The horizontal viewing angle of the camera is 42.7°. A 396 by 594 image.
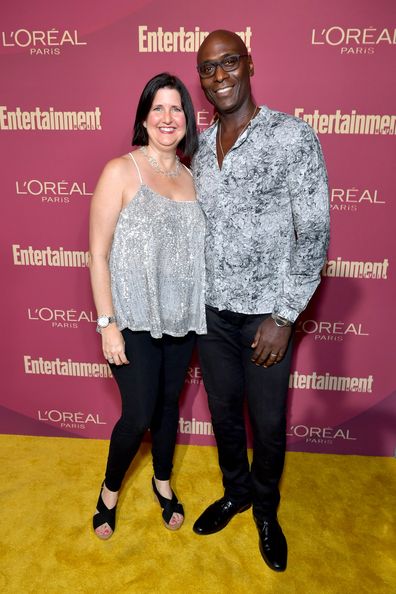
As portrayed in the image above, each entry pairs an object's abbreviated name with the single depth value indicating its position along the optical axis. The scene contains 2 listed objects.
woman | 1.68
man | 1.60
